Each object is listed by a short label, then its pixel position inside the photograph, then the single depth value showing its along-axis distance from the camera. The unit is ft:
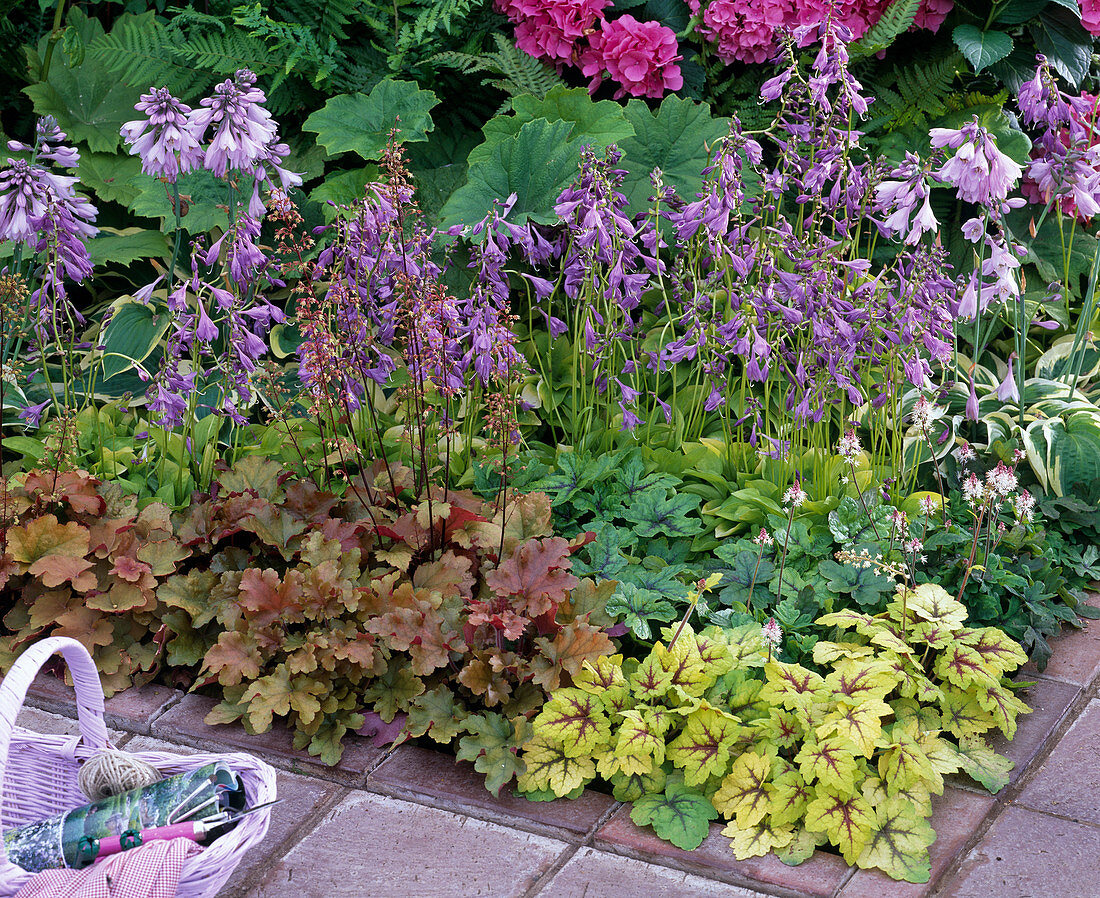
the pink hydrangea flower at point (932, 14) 11.87
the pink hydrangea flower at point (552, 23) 11.93
